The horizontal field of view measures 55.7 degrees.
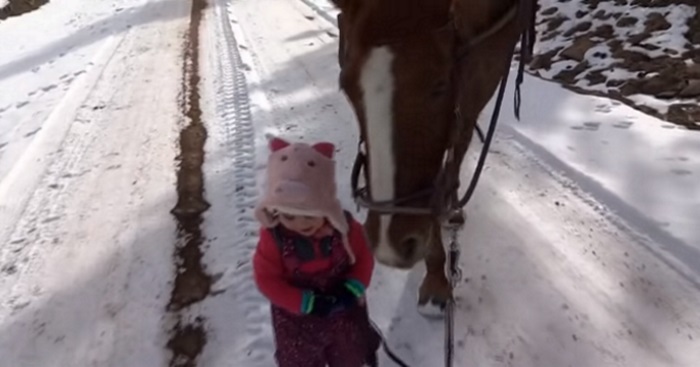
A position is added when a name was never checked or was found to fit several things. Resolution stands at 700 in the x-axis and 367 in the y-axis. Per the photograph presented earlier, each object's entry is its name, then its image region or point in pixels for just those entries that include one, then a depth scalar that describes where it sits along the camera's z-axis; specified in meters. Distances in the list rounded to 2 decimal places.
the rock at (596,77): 6.03
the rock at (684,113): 4.83
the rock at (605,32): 6.81
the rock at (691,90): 5.19
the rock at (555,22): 7.59
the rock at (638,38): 6.43
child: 2.05
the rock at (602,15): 7.18
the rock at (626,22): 6.82
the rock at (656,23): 6.47
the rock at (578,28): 7.21
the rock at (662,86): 5.34
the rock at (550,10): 7.98
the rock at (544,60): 6.72
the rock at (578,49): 6.59
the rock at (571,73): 6.26
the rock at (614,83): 5.84
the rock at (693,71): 5.41
